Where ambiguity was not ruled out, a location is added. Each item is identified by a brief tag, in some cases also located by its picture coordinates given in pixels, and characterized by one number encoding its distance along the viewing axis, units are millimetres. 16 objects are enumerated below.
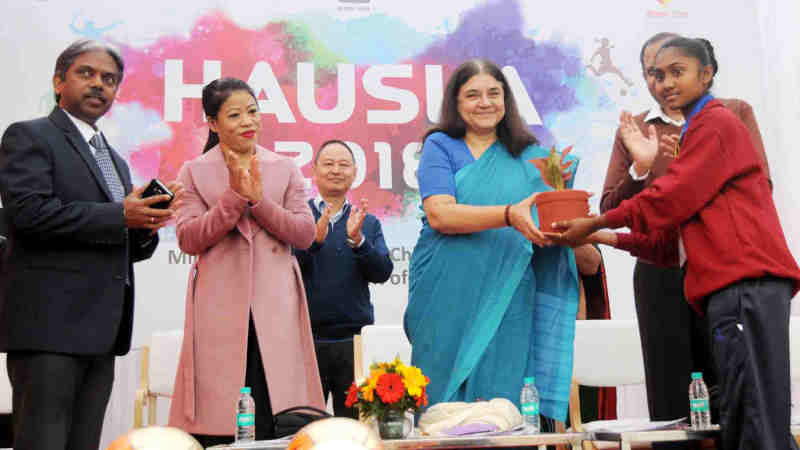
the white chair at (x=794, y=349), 4293
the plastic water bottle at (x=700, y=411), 2647
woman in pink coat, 2779
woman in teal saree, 2771
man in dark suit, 2514
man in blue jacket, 4109
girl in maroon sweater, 2393
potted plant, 2801
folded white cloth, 2365
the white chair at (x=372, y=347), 3988
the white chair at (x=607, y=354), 4262
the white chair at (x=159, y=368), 4379
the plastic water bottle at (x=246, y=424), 2469
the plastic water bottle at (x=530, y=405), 2505
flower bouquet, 2371
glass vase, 2363
